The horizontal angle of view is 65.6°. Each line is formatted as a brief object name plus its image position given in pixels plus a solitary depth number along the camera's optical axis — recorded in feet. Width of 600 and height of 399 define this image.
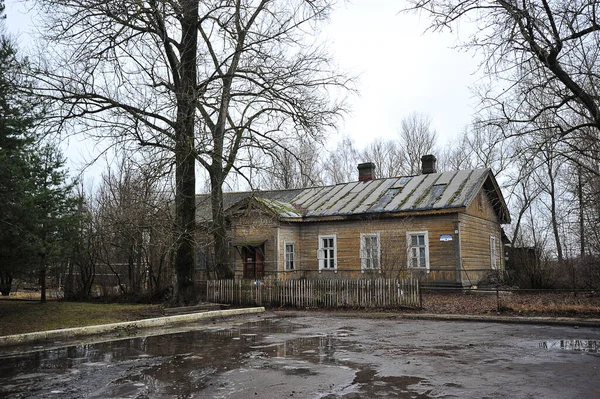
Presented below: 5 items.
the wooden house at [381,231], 72.59
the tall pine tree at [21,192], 39.22
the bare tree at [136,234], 52.21
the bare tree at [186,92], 46.44
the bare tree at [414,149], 152.76
